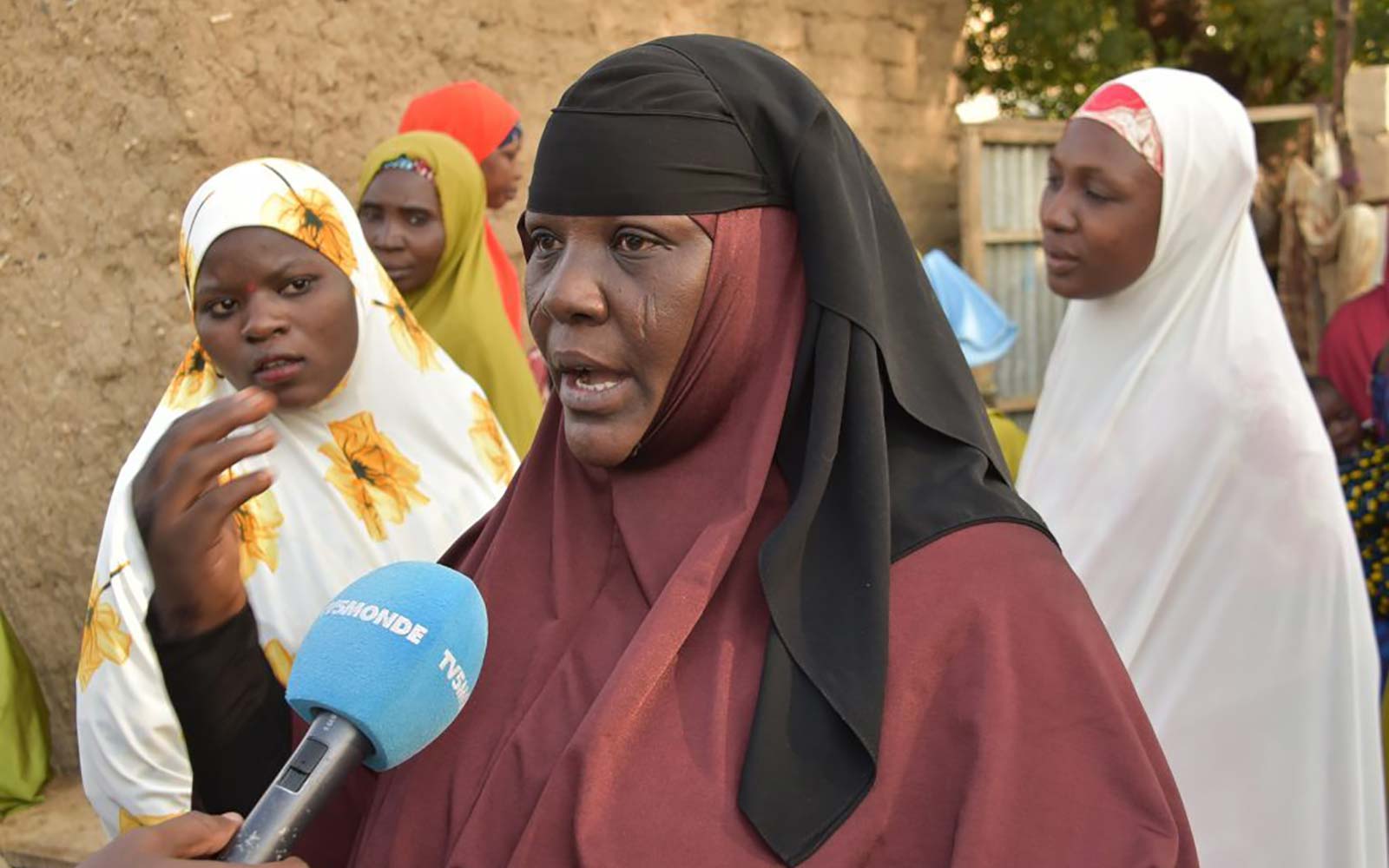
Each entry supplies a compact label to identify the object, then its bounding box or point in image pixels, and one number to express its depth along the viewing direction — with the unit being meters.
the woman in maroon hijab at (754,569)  1.66
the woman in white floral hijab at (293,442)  2.86
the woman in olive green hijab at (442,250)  4.88
